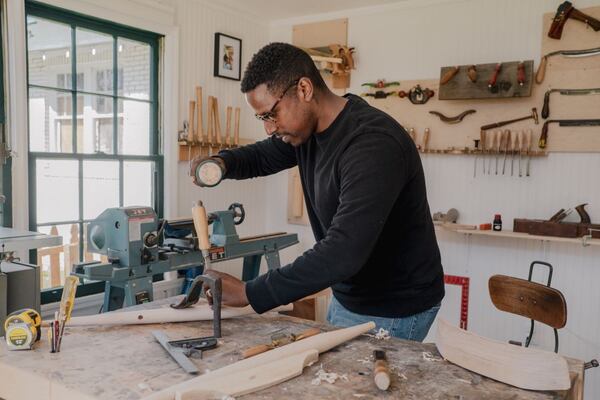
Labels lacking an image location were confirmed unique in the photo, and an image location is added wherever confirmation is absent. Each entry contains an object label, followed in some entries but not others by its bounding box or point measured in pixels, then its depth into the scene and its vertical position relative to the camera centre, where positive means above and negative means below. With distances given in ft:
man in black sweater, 4.32 -0.38
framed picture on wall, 13.87 +2.84
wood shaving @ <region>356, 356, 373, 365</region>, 4.13 -1.57
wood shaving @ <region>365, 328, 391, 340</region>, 4.73 -1.56
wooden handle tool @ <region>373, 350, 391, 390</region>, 3.61 -1.50
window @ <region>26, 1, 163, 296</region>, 10.40 +0.72
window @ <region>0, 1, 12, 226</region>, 9.61 -0.38
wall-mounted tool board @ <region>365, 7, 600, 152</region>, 11.06 +1.43
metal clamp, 4.58 -1.19
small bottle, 11.70 -1.25
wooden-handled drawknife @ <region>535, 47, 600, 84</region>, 11.00 +2.48
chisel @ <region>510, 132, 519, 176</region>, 11.82 +0.50
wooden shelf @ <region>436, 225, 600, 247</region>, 10.27 -1.44
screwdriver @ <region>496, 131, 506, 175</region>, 11.98 +0.61
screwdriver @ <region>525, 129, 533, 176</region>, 11.68 +0.62
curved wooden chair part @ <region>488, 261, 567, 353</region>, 6.36 -1.70
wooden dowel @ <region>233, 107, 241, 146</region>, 14.25 +0.84
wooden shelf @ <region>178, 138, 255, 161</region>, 13.04 +0.29
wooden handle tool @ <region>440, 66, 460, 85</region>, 12.37 +2.18
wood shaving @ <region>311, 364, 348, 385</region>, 3.77 -1.57
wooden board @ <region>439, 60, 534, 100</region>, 11.51 +1.92
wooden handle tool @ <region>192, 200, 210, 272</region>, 4.99 -0.63
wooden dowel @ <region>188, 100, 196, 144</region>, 13.03 +0.97
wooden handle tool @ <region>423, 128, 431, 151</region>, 13.02 +0.67
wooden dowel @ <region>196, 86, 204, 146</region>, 13.19 +1.17
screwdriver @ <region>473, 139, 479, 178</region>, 12.25 +0.34
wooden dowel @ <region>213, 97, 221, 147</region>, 13.71 +1.08
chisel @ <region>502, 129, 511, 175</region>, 11.92 +0.59
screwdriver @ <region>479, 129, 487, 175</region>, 12.15 +0.64
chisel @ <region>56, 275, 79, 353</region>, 4.37 -1.25
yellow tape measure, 4.17 -1.42
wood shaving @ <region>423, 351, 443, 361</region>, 4.24 -1.57
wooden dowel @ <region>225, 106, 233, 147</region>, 13.99 +0.84
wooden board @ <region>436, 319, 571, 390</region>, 3.66 -1.44
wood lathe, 8.14 -1.55
